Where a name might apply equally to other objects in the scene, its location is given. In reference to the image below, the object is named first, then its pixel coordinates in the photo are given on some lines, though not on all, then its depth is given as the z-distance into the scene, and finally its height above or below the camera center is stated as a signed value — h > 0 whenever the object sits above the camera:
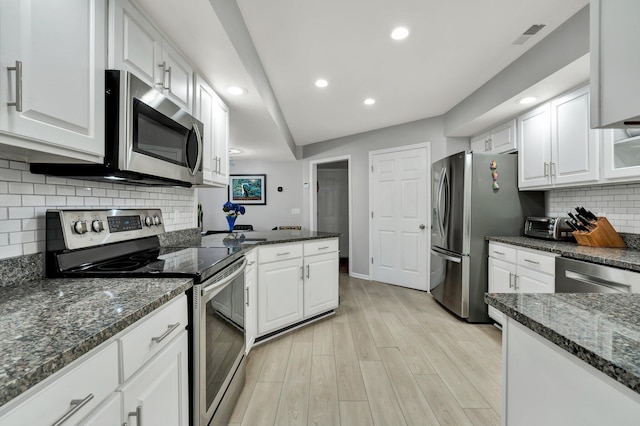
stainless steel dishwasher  1.59 -0.40
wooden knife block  2.17 -0.17
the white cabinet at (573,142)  2.20 +0.57
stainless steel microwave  1.17 +0.34
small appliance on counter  2.45 -0.14
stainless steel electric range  1.18 -0.25
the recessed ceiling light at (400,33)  2.06 +1.30
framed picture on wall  5.80 +0.45
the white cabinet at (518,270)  2.17 -0.49
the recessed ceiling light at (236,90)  2.34 +1.00
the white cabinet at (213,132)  2.10 +0.66
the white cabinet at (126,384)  0.54 -0.42
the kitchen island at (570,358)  0.52 -0.31
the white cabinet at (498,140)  3.04 +0.84
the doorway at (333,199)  6.73 +0.29
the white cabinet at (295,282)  2.40 -0.65
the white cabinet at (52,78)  0.79 +0.42
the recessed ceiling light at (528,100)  2.54 +1.01
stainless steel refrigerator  2.86 -0.01
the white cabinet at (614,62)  0.67 +0.37
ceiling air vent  2.04 +1.31
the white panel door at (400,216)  4.00 -0.06
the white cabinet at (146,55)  1.22 +0.78
